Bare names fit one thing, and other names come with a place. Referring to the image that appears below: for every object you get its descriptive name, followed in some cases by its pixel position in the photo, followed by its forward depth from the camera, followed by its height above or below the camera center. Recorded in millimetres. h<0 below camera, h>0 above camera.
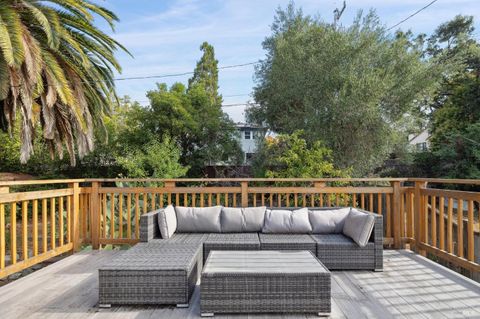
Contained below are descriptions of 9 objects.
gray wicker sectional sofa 2850 -835
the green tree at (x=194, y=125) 12797 +1372
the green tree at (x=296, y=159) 8875 +61
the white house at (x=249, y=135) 12266 +1081
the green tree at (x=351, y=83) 10016 +2177
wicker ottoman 2838 -949
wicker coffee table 2660 -956
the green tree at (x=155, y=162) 11016 +51
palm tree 4426 +1324
